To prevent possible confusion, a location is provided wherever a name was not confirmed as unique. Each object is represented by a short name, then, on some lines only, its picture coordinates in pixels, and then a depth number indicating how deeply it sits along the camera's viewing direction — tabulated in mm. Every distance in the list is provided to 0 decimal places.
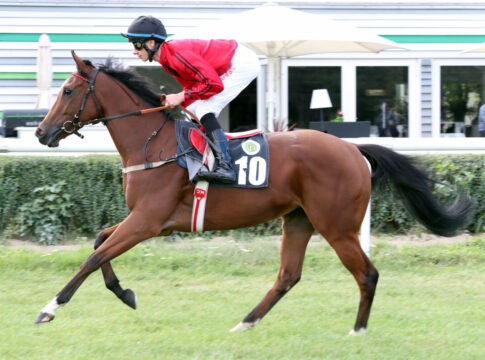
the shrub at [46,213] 13245
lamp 20472
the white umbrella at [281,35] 16627
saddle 8640
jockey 8427
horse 8617
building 22584
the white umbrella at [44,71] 20852
